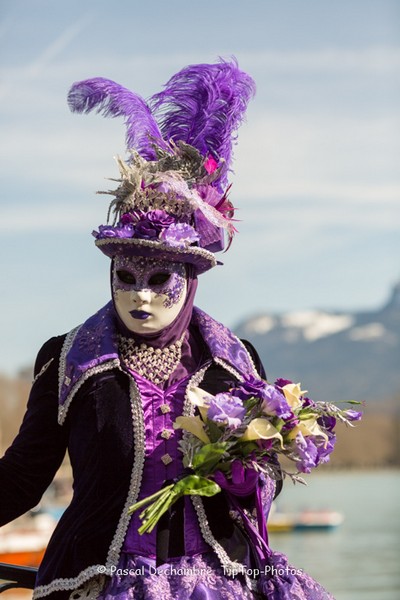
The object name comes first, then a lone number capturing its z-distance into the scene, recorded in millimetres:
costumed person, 5875
